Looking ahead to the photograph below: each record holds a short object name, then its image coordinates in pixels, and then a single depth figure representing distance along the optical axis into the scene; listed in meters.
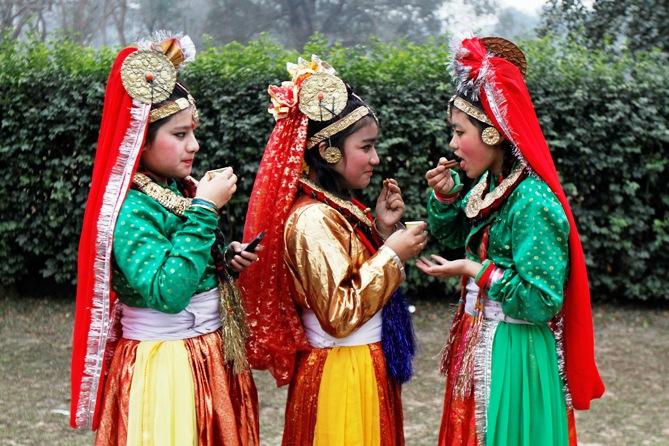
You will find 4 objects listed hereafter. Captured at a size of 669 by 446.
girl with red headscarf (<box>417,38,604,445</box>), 2.62
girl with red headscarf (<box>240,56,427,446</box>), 2.73
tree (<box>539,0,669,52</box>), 9.55
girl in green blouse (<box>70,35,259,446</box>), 2.46
